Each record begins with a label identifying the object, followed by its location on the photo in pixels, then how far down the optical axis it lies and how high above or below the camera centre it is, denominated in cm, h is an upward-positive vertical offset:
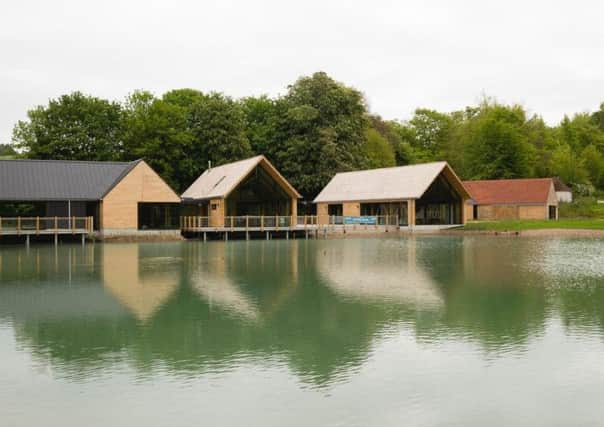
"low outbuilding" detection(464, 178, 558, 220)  6159 +83
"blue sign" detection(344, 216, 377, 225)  5200 -71
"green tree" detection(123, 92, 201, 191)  5569 +639
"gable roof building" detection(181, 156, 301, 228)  4488 +135
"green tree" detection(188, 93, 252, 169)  5744 +735
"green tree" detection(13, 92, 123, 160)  5503 +759
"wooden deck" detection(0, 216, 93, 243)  3903 -59
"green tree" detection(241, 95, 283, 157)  6228 +875
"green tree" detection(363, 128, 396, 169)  7629 +735
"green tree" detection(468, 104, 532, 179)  7506 +703
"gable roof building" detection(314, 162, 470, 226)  5131 +116
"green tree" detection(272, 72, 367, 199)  6019 +756
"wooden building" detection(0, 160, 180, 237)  4153 +173
